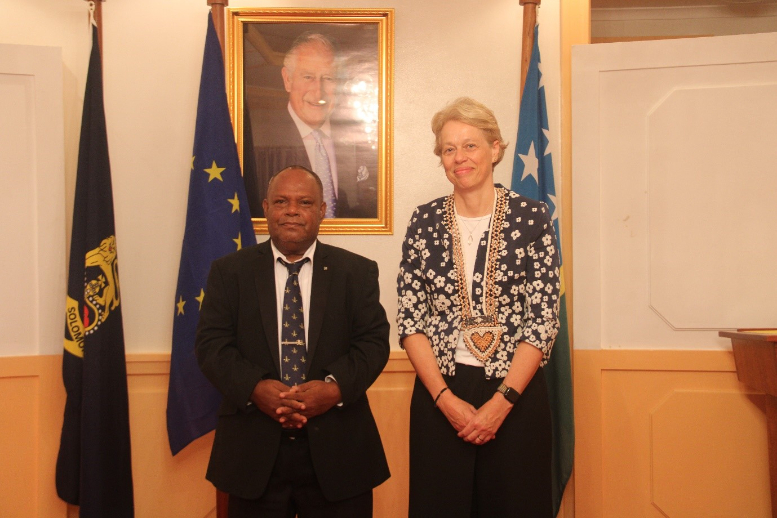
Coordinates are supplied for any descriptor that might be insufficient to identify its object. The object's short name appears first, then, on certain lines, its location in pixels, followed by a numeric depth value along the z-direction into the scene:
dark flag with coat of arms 2.95
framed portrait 3.34
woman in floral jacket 2.04
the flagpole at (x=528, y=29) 3.24
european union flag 3.10
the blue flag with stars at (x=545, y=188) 3.05
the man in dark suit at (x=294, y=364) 2.00
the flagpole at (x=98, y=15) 3.21
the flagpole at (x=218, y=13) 3.22
